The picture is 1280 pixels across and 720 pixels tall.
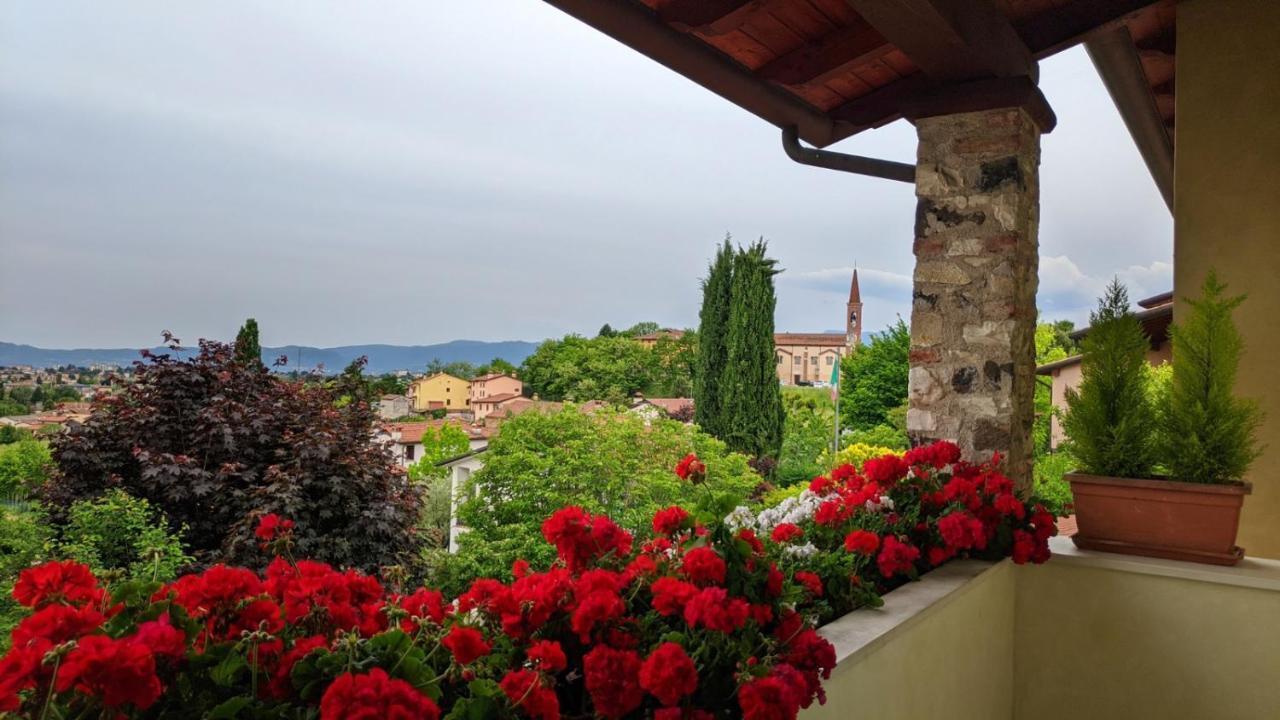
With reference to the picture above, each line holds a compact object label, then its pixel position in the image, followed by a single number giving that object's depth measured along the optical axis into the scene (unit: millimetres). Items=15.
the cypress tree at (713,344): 14773
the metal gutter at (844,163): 2961
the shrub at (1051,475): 9383
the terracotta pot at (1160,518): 2113
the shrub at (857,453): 7061
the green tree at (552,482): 7508
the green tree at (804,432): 14820
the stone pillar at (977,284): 2410
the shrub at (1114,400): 2244
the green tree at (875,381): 16422
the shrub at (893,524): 1587
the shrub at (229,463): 5715
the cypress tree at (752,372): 14305
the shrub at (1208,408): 2115
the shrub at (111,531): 4789
